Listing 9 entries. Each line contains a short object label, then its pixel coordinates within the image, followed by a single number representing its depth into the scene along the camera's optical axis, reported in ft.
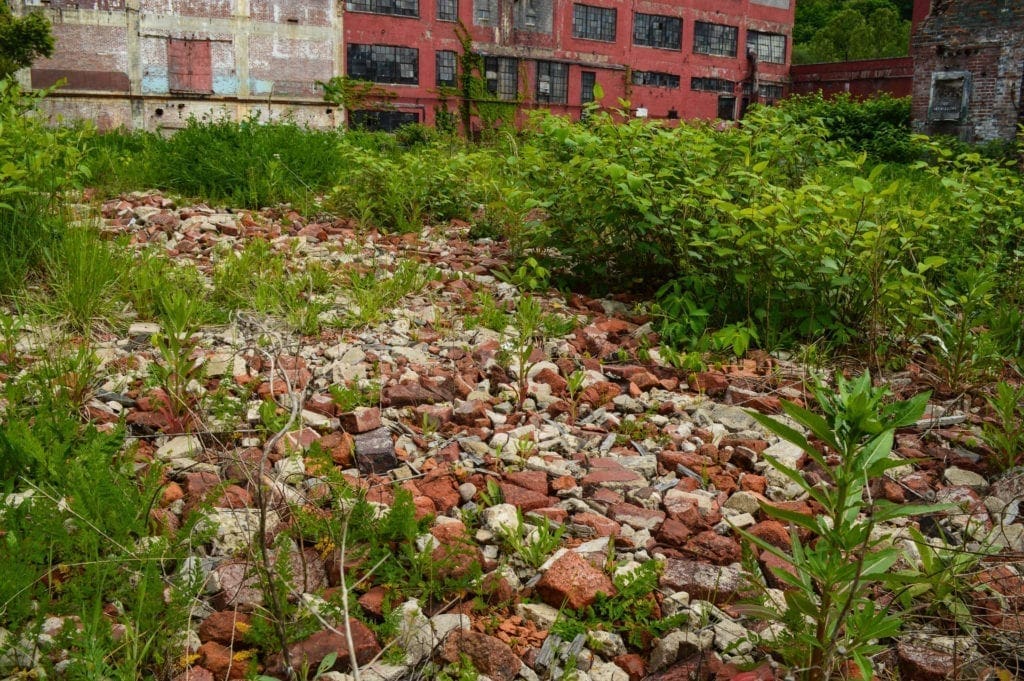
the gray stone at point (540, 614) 7.41
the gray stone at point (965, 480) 10.38
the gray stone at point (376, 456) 9.89
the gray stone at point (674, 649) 7.01
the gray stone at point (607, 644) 7.11
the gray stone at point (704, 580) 7.72
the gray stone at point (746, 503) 9.51
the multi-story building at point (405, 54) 73.82
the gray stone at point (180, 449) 9.89
